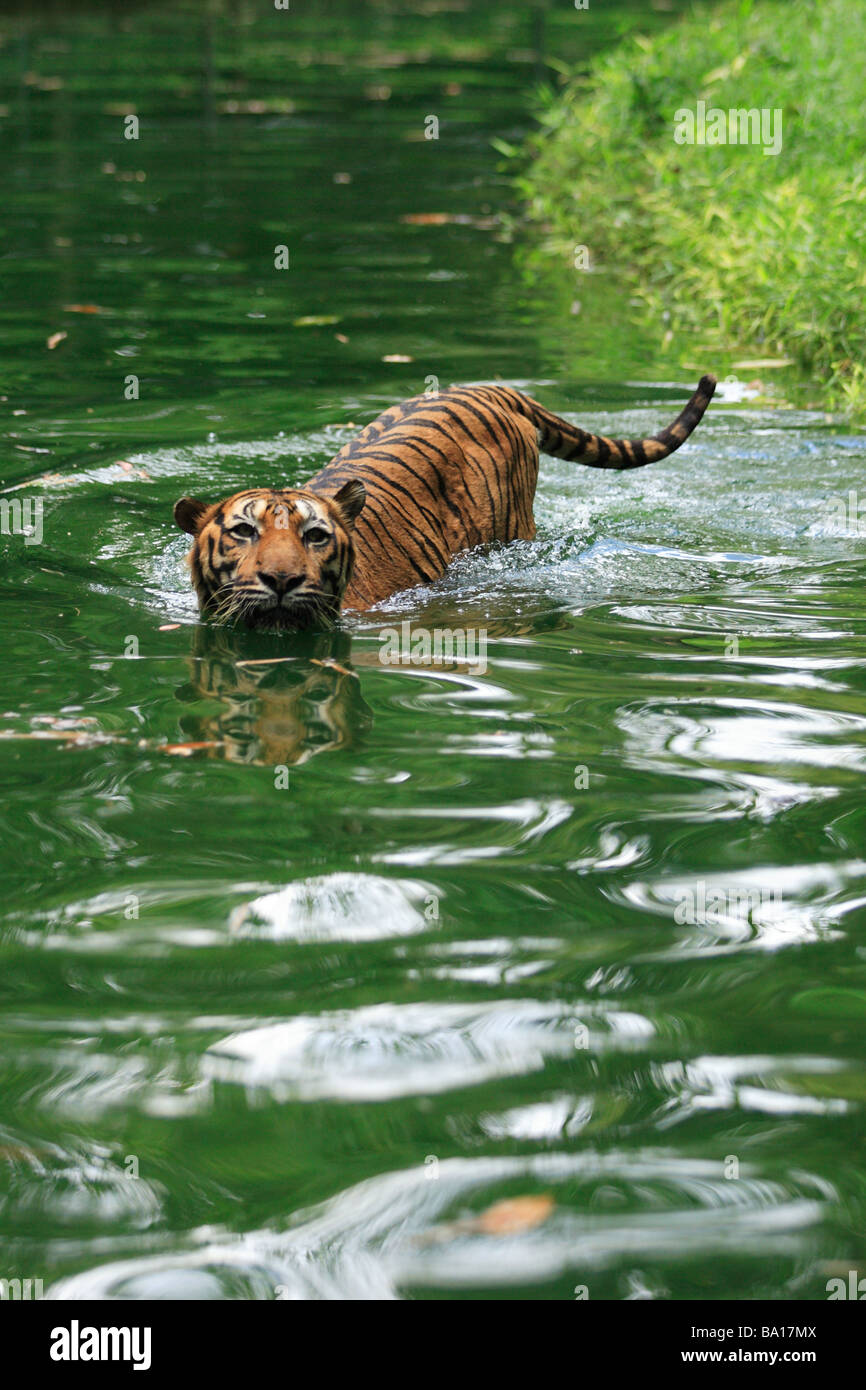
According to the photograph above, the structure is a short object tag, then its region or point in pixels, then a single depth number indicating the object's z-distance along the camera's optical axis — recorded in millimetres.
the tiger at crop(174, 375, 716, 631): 9836
